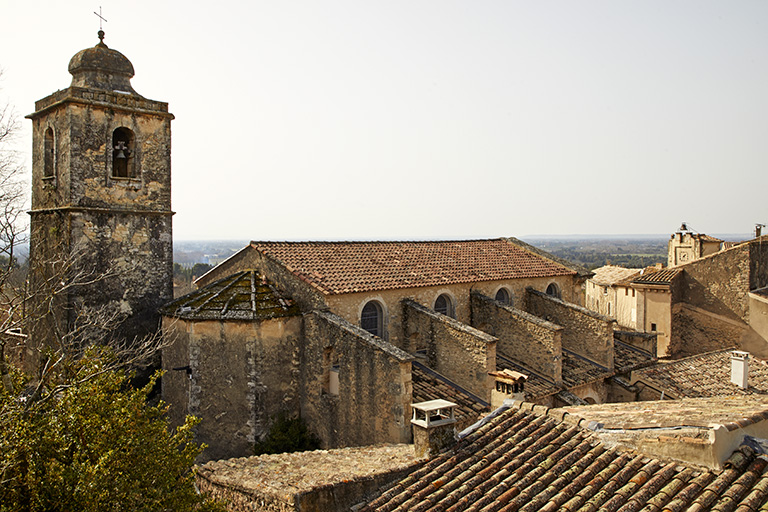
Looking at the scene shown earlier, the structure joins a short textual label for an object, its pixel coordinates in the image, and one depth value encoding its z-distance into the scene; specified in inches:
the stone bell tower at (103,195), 663.1
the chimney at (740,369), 733.3
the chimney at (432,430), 371.2
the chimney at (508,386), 513.5
